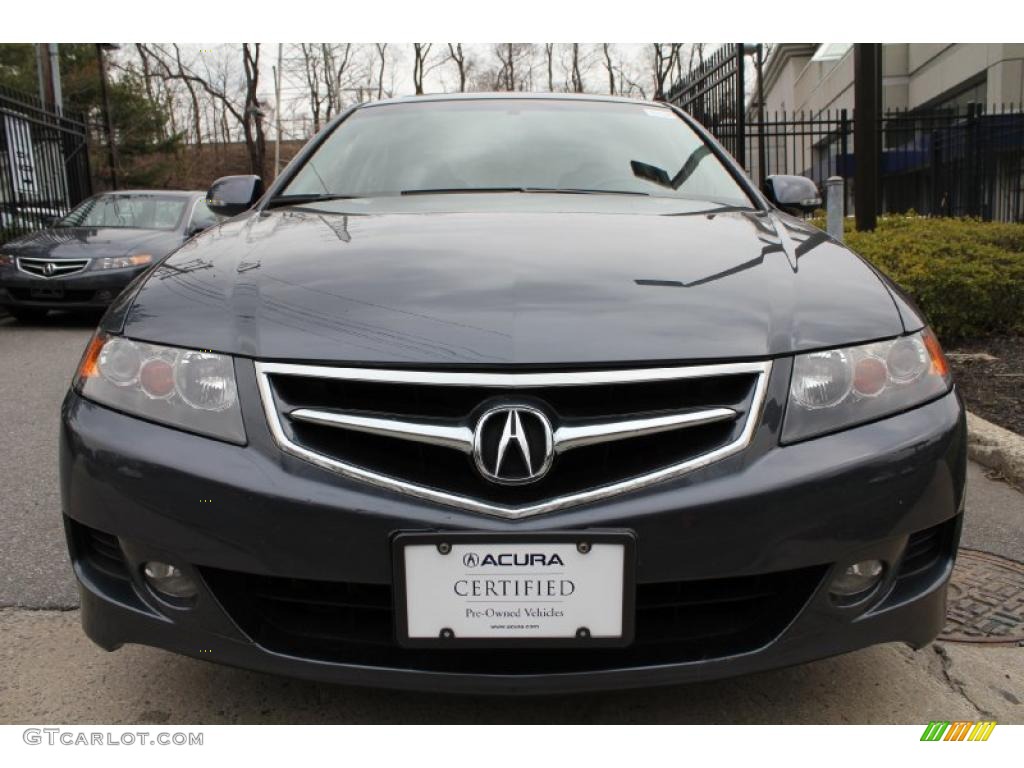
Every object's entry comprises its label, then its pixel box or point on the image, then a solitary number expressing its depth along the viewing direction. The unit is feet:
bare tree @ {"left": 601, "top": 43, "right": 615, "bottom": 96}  134.10
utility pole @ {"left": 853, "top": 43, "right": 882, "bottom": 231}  25.02
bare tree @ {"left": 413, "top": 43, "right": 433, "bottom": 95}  128.26
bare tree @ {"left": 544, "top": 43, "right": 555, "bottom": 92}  133.18
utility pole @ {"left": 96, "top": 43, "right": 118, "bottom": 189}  63.62
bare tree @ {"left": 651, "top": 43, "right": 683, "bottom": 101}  118.68
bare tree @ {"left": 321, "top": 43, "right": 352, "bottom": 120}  131.95
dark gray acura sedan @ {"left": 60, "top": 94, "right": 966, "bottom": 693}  5.25
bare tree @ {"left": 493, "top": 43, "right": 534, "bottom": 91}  134.31
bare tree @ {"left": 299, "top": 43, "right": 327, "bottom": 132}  130.11
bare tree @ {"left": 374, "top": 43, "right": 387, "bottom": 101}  136.26
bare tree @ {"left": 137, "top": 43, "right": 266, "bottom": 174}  99.85
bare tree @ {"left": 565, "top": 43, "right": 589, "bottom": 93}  134.21
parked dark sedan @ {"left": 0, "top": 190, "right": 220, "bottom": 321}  27.96
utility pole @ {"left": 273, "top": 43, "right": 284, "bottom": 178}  136.92
